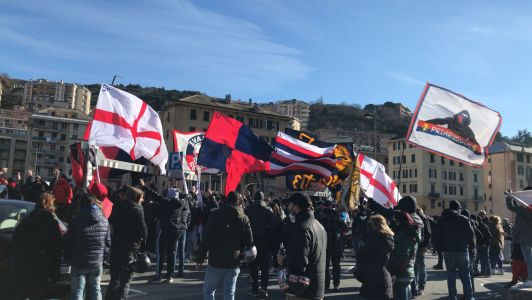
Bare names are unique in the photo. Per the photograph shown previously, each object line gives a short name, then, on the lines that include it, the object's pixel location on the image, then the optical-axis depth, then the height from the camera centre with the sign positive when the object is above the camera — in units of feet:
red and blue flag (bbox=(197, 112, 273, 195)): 42.55 +6.34
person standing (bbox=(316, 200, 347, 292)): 33.68 -0.88
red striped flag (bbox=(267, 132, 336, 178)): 47.26 +6.28
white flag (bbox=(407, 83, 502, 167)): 32.45 +6.77
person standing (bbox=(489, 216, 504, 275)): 49.14 -1.56
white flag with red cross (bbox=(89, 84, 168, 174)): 36.50 +6.93
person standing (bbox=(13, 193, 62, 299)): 19.97 -1.55
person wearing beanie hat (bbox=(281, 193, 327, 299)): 17.99 -1.13
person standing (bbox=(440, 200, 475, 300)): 29.94 -1.25
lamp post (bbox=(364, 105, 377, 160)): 102.08 +22.75
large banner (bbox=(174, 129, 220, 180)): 51.49 +7.50
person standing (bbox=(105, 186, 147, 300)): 23.25 -1.08
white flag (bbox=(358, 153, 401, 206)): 42.78 +3.43
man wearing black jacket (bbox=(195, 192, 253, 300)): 21.54 -1.20
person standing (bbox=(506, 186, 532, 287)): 33.01 -0.40
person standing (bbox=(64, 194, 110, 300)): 20.92 -1.49
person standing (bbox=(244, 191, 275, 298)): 30.83 -0.95
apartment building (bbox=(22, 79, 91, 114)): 540.68 +136.22
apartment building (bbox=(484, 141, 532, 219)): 334.75 +39.75
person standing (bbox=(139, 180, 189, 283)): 34.09 -0.57
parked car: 23.27 -1.63
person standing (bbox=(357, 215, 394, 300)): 20.58 -1.59
